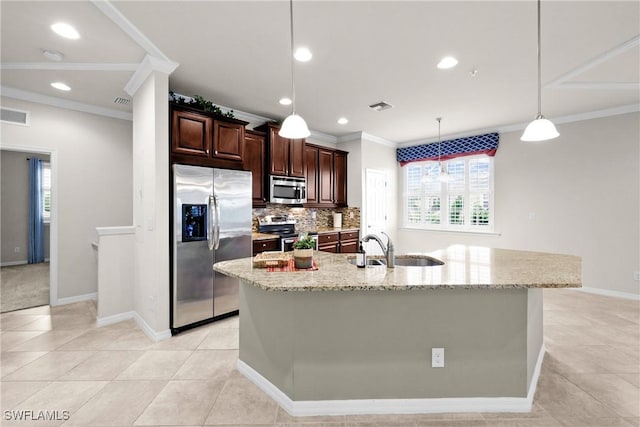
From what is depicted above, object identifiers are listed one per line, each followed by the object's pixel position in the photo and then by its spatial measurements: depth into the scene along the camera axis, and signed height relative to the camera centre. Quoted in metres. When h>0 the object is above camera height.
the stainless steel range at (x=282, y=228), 4.34 -0.24
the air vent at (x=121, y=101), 3.83 +1.46
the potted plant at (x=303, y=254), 2.03 -0.28
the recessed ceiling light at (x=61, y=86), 3.40 +1.47
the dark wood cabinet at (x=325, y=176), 5.31 +0.68
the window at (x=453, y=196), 5.60 +0.33
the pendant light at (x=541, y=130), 2.09 +0.57
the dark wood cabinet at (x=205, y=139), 3.17 +0.85
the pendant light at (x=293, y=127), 2.12 +0.60
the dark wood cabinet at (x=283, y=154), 4.58 +0.95
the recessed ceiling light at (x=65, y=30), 2.33 +1.46
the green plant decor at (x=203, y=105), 3.40 +1.23
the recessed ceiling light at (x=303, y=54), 2.72 +1.48
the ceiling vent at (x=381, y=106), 4.15 +1.51
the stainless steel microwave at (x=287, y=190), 4.61 +0.37
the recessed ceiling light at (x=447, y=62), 2.88 +1.48
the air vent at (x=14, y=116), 3.52 +1.16
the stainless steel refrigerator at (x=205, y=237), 3.08 -0.26
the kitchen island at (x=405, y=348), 1.88 -0.85
